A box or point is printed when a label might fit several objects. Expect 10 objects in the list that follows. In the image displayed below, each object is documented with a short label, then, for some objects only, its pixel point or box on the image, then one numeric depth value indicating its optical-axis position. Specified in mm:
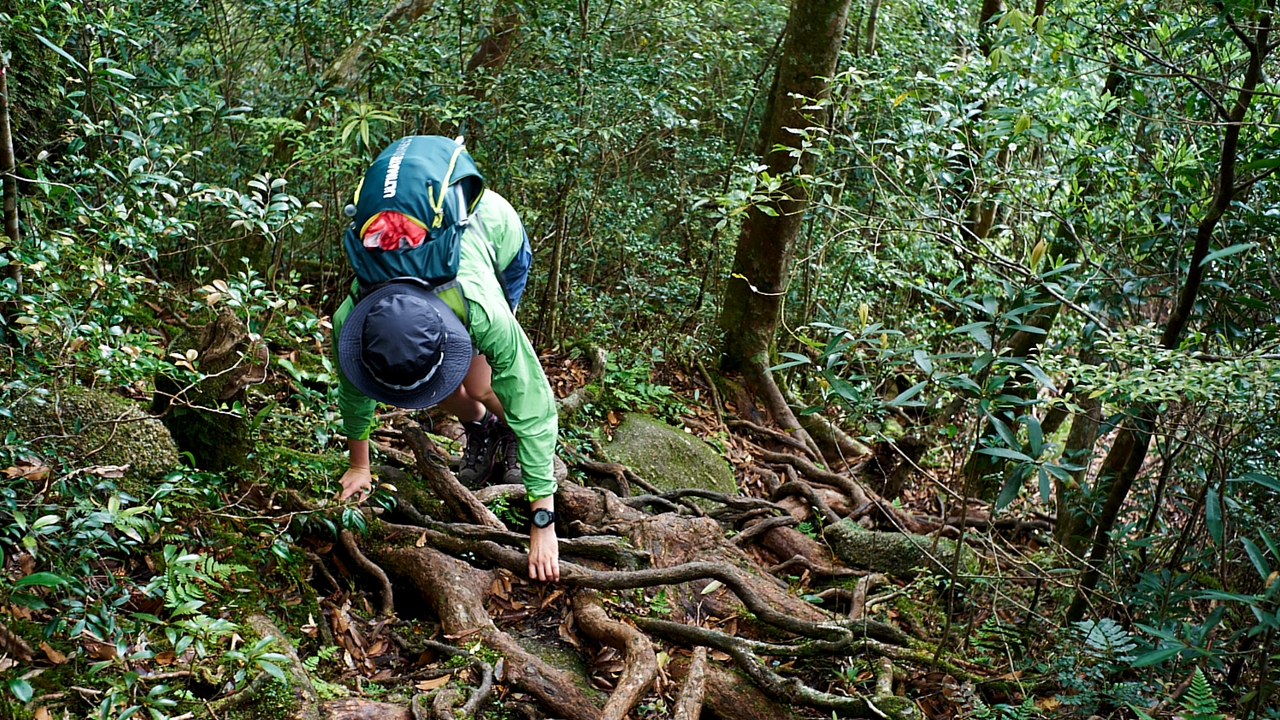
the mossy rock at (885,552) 5035
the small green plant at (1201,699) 2559
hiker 2994
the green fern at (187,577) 2482
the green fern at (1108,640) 3352
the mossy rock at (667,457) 5637
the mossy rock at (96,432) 2906
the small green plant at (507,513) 4184
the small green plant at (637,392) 6250
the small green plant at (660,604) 3869
